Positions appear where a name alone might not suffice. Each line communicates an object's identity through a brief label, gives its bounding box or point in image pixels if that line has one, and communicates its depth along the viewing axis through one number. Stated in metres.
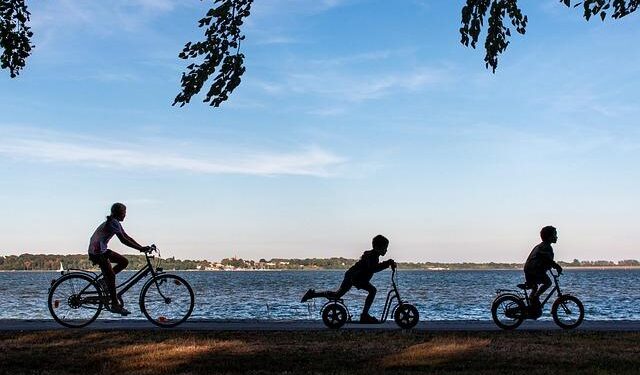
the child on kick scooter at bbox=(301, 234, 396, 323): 12.44
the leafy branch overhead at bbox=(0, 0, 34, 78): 10.87
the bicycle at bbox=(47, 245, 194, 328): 12.05
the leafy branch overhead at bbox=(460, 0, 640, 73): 8.94
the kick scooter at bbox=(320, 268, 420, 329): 12.56
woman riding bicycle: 11.67
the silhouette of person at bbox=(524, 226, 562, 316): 12.66
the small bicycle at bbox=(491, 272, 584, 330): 12.88
